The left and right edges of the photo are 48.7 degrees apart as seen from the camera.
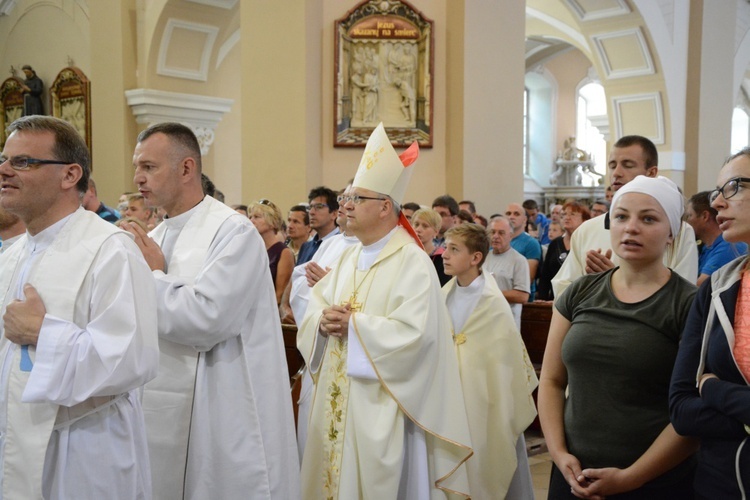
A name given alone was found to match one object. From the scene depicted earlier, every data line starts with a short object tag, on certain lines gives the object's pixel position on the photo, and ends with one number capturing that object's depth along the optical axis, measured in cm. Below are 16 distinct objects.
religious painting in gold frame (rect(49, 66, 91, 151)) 1297
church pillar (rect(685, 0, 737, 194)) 1342
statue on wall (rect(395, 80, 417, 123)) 897
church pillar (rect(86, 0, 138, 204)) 1148
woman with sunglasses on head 610
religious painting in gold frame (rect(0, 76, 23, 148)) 1442
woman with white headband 253
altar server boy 433
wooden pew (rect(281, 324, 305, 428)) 499
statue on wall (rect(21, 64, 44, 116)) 1408
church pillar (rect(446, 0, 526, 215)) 905
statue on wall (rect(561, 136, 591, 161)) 2191
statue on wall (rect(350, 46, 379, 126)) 890
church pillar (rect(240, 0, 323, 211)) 874
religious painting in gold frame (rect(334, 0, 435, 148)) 886
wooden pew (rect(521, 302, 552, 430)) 636
